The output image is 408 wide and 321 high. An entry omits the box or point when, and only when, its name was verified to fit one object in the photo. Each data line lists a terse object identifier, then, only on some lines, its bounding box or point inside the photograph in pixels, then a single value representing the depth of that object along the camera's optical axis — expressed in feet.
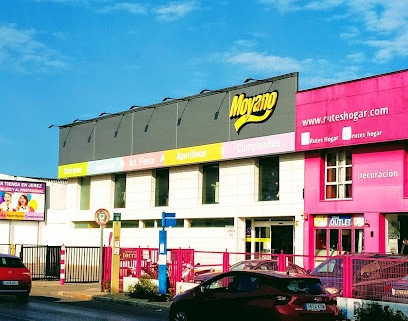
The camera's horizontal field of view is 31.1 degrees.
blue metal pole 75.97
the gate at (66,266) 108.06
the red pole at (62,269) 94.87
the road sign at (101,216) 85.61
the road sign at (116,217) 81.66
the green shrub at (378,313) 52.04
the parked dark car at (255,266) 68.67
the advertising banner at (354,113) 87.20
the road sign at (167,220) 76.18
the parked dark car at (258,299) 45.27
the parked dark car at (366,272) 56.34
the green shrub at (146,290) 75.20
